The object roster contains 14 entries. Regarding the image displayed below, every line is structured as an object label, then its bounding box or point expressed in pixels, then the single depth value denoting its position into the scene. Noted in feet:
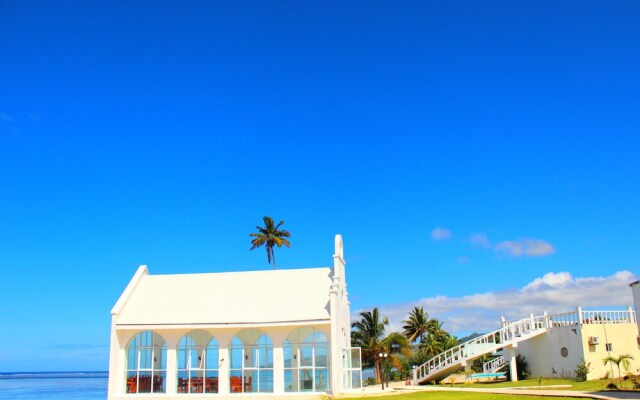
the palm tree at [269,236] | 190.90
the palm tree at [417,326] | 196.13
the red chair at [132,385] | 109.19
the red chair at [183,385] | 108.06
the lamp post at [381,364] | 137.16
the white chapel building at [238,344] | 105.40
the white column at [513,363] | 118.62
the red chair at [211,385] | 107.24
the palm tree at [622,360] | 101.55
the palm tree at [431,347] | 186.75
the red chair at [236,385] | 106.63
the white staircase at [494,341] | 118.32
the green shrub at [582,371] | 104.58
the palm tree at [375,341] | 141.59
